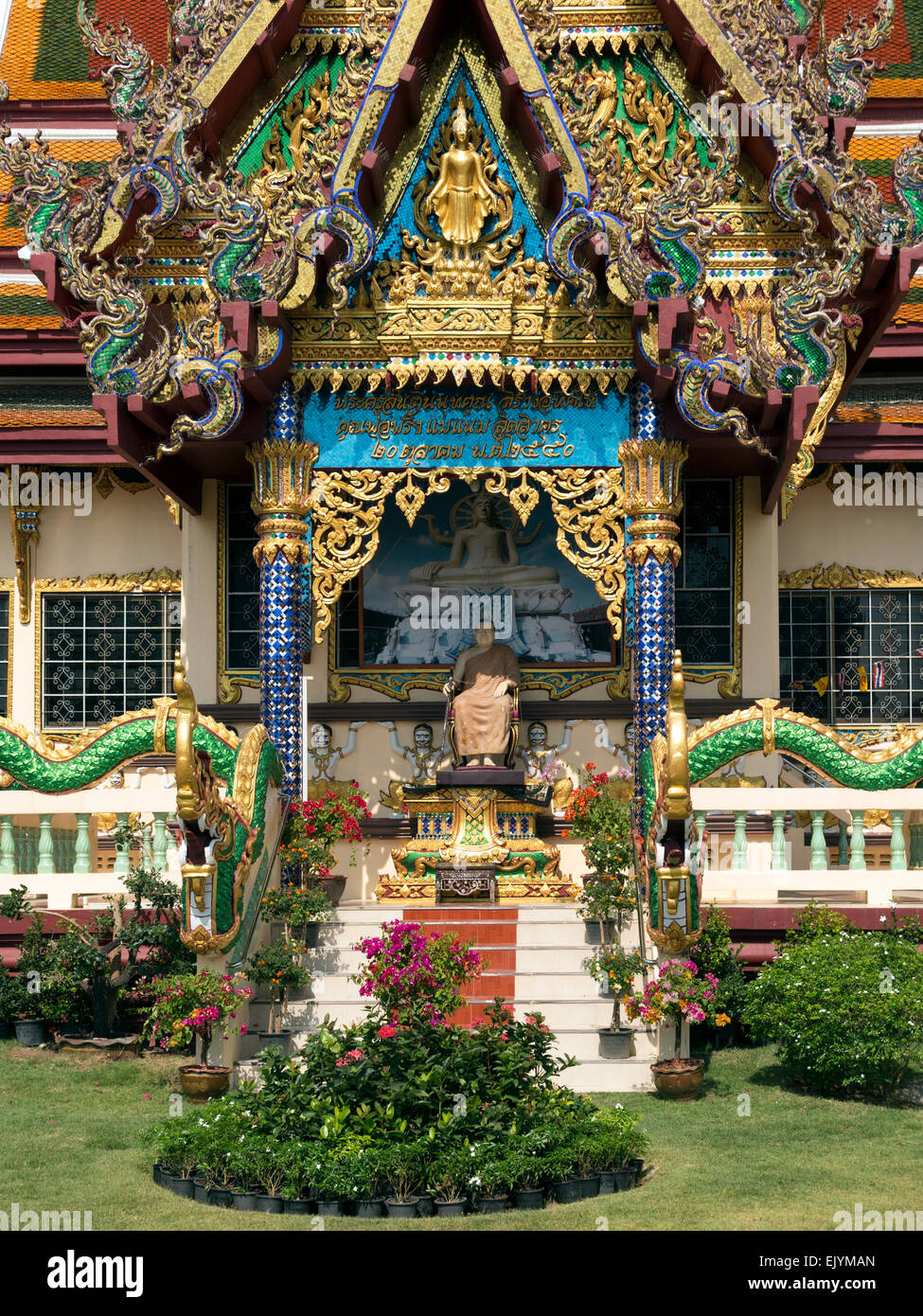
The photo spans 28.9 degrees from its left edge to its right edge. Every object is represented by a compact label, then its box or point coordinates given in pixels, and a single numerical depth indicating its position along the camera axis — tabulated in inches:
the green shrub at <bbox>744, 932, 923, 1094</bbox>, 438.6
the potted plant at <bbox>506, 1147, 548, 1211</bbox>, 359.9
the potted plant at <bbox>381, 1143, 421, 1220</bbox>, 359.3
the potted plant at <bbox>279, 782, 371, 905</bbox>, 535.8
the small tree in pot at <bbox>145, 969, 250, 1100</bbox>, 448.8
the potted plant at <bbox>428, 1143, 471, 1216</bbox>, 357.1
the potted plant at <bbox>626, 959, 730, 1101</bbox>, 451.2
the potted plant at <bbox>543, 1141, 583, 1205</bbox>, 365.4
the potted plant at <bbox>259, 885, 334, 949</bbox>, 510.6
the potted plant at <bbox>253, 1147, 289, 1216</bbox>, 361.7
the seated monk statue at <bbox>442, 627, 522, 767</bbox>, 610.2
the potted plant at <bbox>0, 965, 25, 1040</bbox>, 518.9
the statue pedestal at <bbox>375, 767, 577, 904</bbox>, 581.6
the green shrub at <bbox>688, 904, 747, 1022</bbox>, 495.2
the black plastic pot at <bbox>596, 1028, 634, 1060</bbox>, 471.2
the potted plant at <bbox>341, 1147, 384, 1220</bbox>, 356.5
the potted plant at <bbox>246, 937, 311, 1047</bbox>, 478.0
